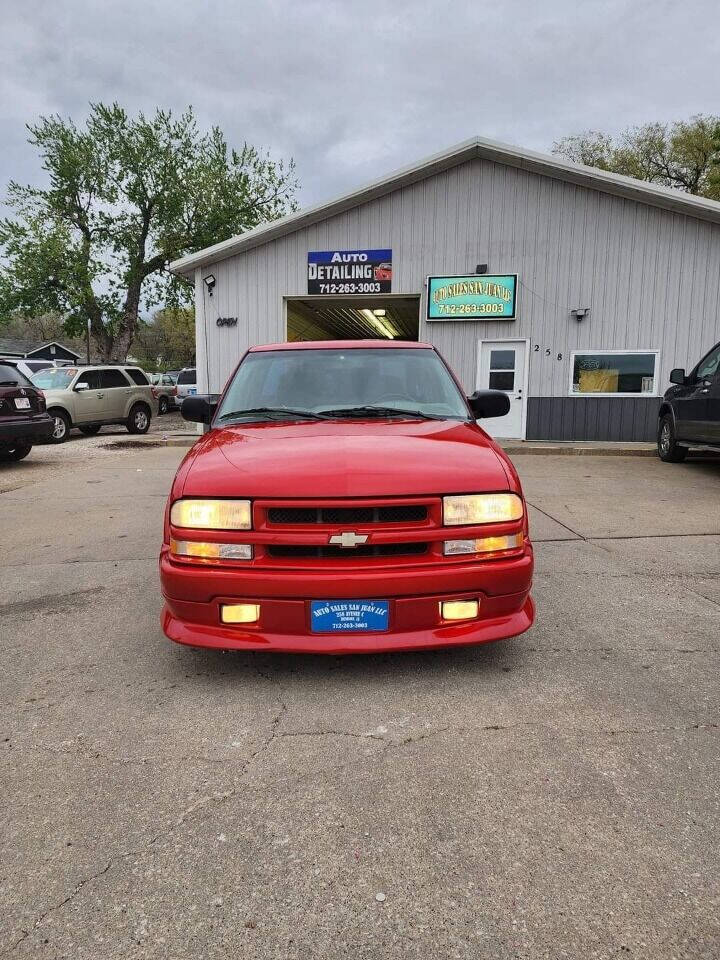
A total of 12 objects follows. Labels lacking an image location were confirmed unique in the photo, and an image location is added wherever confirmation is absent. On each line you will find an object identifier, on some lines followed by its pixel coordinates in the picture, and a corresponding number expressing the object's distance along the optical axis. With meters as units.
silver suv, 14.14
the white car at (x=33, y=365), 26.27
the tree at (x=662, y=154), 29.88
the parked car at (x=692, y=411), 8.22
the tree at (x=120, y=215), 29.19
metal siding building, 12.33
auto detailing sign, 13.40
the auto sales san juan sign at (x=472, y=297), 12.92
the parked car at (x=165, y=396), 22.56
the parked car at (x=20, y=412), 8.98
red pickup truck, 2.53
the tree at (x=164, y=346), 64.88
